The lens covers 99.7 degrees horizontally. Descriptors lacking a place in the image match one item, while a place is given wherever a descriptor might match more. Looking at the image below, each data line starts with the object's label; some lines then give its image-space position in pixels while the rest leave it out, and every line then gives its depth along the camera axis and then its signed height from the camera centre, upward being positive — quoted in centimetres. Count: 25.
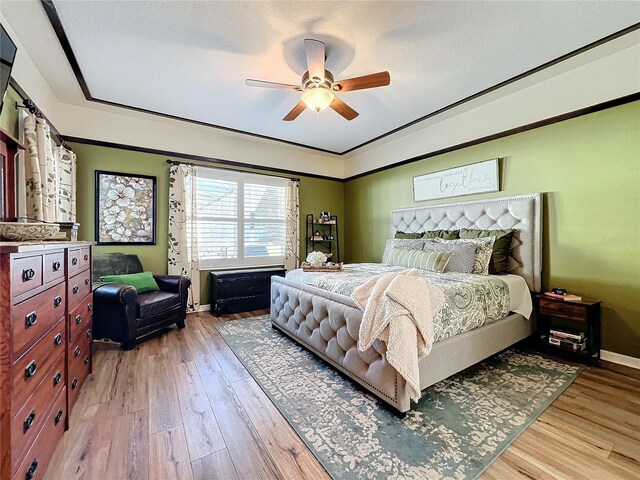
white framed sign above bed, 342 +77
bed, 195 -69
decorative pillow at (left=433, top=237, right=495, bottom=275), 290 -18
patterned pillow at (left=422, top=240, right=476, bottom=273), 292 -24
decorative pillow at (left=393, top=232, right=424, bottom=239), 402 +2
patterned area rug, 143 -120
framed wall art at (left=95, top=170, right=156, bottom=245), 366 +38
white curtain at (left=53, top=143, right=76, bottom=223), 298 +61
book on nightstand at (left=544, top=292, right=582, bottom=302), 257 -59
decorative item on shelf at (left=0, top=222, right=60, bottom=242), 145 +3
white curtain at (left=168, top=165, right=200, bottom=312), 407 +12
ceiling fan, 221 +134
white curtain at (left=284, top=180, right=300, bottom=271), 517 +17
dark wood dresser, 103 -55
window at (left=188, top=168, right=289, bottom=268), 443 +31
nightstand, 243 -73
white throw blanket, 171 -55
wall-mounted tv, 178 +122
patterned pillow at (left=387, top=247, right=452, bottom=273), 295 -27
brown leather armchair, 278 -77
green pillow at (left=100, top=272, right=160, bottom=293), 318 -54
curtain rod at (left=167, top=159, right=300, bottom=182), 408 +113
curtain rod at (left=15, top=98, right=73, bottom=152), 231 +114
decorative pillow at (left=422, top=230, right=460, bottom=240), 350 +3
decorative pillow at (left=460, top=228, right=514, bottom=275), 303 -18
